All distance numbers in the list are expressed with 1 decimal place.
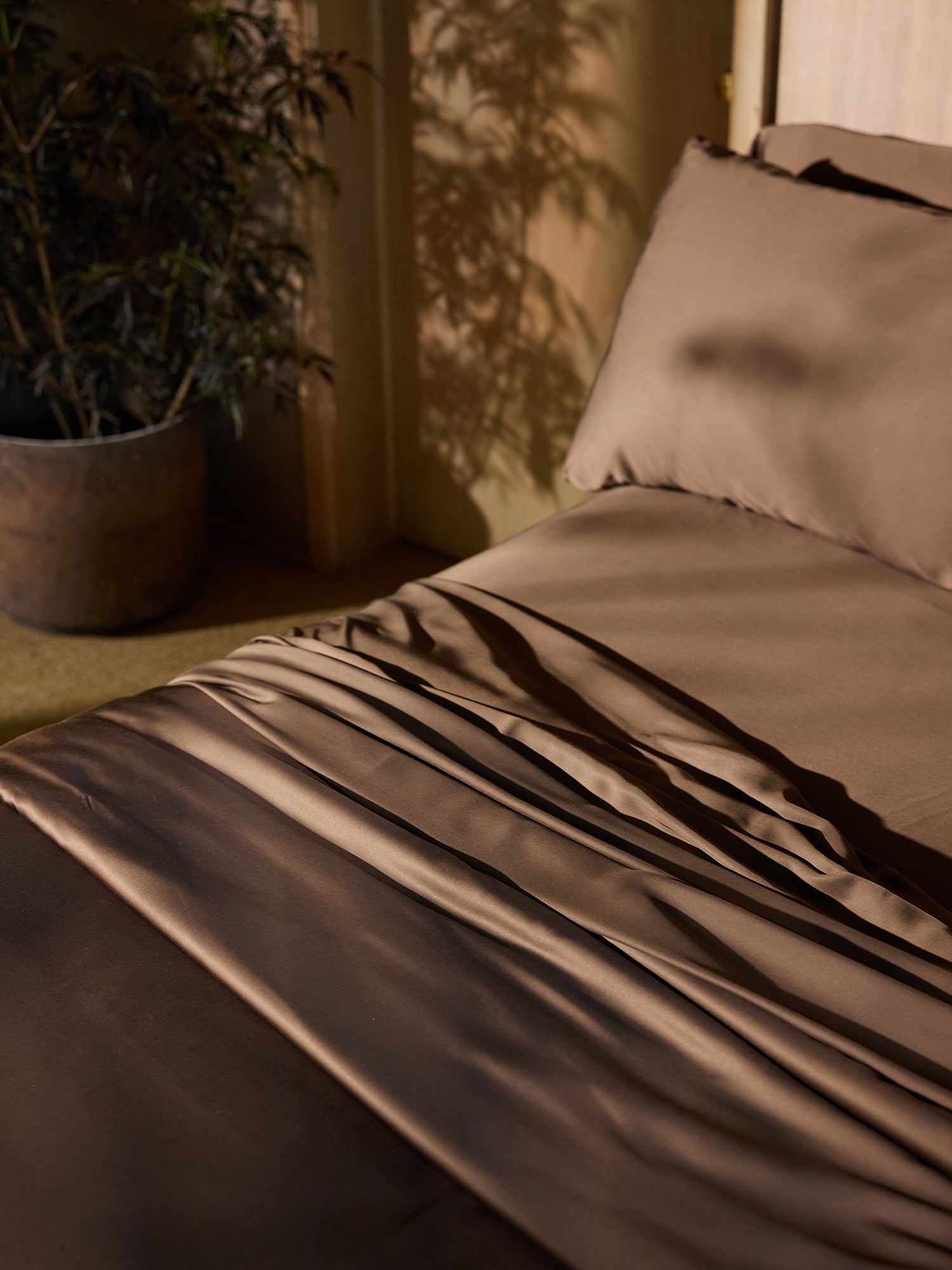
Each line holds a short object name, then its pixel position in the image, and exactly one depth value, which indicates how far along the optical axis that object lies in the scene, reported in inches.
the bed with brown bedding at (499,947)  30.0
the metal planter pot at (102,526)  91.8
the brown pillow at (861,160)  63.6
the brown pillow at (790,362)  55.5
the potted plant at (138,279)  87.0
